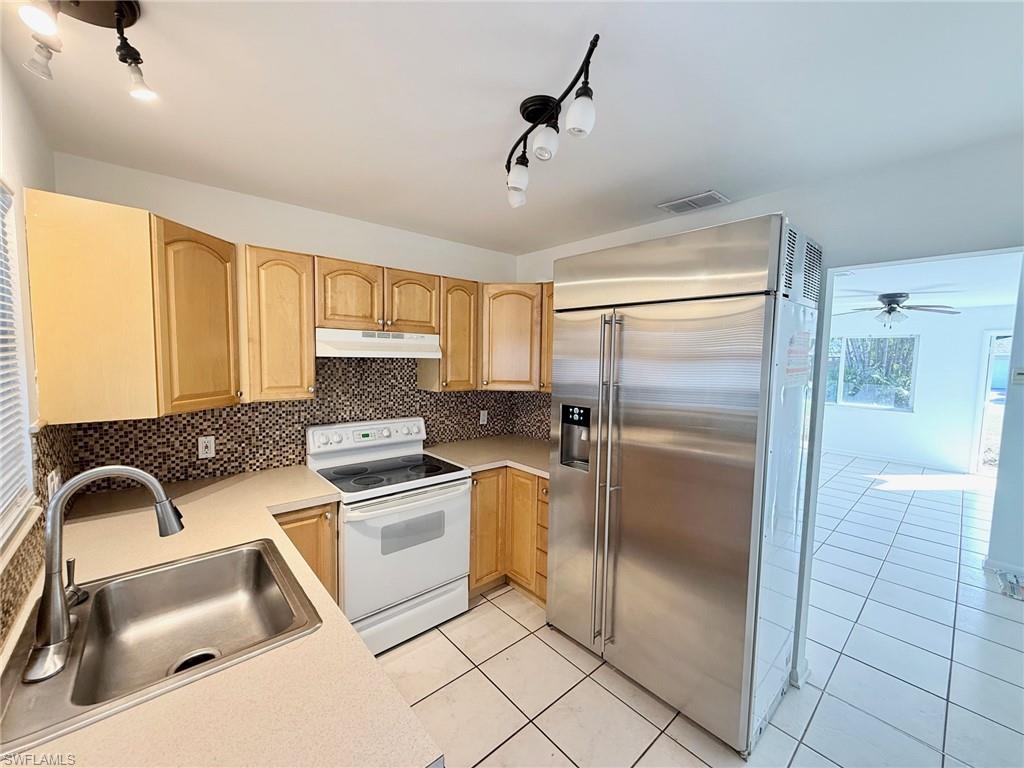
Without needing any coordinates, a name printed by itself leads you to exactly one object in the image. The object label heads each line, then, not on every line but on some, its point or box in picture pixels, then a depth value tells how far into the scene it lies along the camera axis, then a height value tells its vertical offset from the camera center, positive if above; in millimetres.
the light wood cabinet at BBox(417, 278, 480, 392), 2754 +103
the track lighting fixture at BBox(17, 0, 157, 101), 909 +748
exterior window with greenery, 6410 -72
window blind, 1131 -151
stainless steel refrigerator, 1560 -388
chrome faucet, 913 -560
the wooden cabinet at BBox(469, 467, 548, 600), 2613 -1124
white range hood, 2240 +71
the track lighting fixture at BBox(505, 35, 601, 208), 1039 +667
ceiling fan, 4121 +623
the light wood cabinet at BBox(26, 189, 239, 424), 1396 +152
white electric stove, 2131 -961
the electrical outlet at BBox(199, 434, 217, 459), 2184 -506
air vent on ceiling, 2148 +872
